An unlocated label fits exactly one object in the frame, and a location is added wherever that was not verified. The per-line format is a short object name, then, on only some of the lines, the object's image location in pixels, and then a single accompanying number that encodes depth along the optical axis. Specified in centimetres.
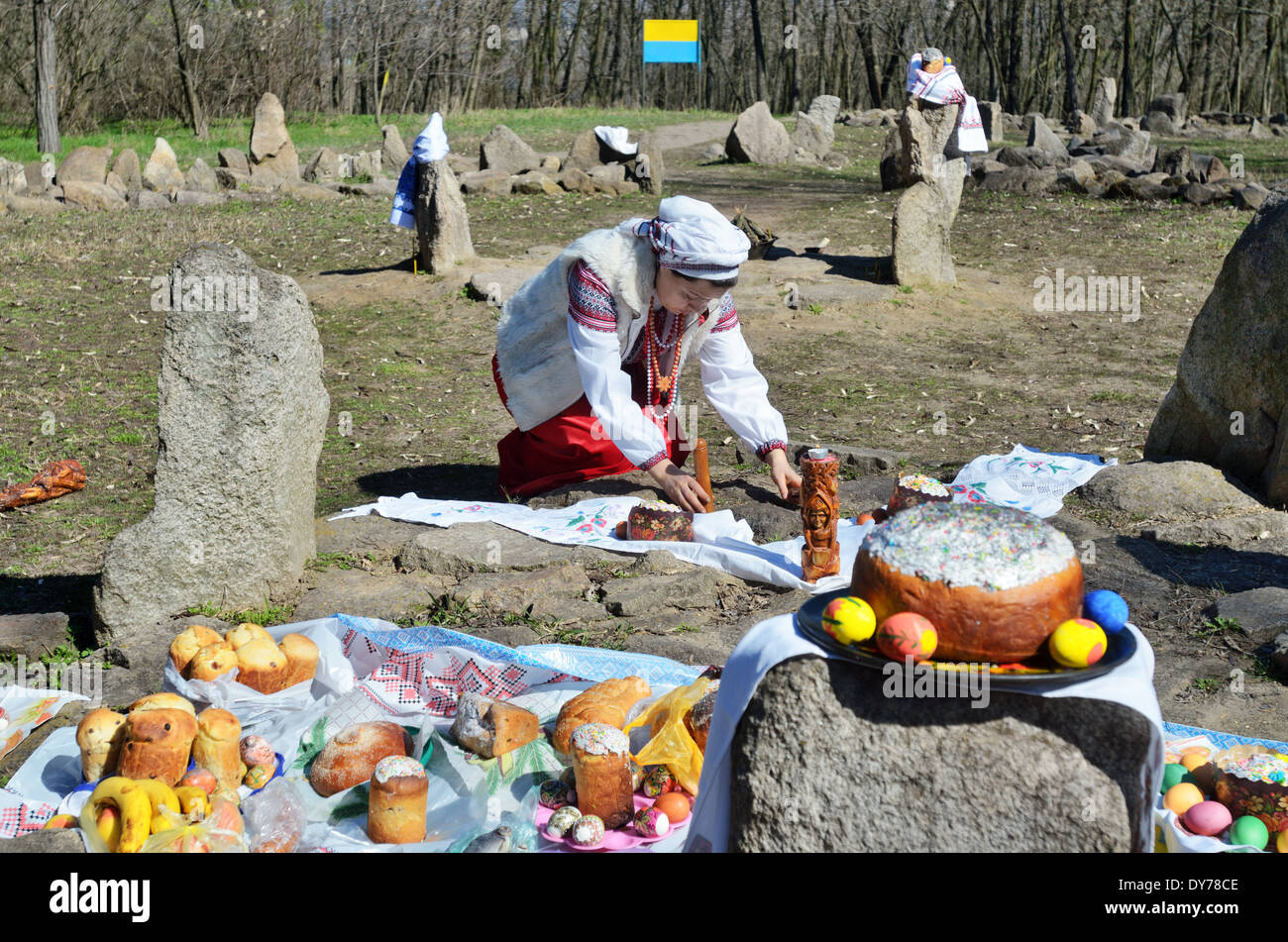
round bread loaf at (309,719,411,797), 316
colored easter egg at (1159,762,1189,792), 296
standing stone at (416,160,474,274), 1096
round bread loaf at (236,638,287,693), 368
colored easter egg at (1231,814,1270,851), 273
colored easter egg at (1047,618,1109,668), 208
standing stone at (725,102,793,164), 1909
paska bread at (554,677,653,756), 328
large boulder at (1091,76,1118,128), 2622
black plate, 208
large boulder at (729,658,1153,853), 214
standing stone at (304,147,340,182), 1692
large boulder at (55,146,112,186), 1520
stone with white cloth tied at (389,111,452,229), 1090
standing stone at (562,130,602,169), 1694
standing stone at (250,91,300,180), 1681
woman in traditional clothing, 470
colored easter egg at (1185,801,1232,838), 278
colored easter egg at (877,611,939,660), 207
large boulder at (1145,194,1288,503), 543
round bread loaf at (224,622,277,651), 374
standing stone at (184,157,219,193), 1553
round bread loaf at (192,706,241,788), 318
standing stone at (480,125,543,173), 1691
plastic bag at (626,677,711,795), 310
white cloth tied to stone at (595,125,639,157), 1686
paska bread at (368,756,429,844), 292
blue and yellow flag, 3303
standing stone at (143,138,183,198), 1541
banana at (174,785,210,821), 299
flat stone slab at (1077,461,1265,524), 526
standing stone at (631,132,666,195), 1616
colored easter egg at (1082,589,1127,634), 229
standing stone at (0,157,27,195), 1428
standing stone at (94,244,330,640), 415
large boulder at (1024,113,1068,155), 1938
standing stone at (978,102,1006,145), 2253
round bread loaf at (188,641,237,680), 367
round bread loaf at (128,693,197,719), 328
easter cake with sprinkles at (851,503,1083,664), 211
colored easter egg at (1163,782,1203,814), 286
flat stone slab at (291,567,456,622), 440
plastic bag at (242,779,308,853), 291
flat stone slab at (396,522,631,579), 473
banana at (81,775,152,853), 277
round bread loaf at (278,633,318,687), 379
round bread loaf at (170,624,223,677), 372
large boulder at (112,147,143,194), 1548
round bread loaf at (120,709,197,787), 309
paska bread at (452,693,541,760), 327
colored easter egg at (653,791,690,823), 303
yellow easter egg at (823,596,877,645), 215
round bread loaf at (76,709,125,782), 320
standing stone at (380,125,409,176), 1772
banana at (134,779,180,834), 290
